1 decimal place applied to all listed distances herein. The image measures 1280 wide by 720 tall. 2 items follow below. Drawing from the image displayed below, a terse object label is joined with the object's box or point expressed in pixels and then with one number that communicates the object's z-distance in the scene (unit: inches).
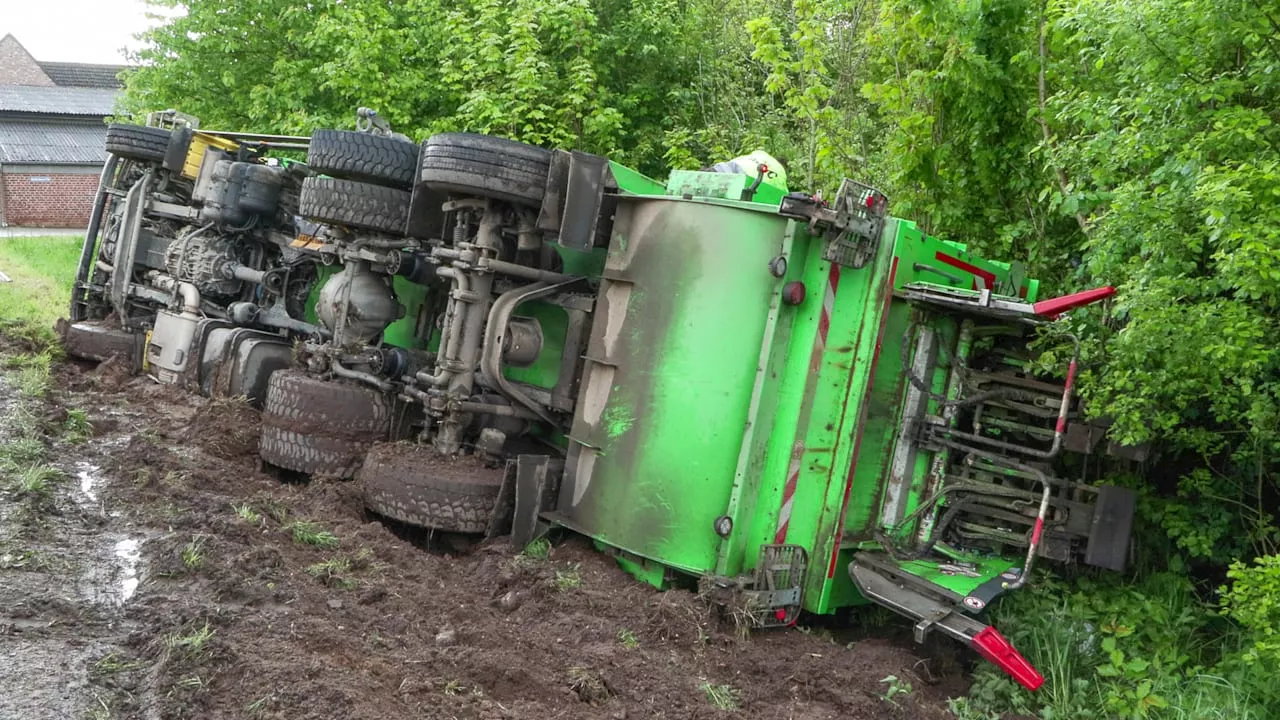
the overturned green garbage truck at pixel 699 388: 189.0
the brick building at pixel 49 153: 1371.8
